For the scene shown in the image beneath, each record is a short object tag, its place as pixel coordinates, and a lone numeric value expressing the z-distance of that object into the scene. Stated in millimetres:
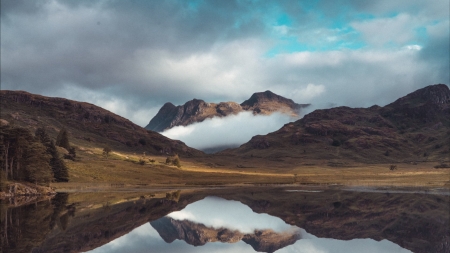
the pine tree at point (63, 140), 172500
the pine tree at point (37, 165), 87375
